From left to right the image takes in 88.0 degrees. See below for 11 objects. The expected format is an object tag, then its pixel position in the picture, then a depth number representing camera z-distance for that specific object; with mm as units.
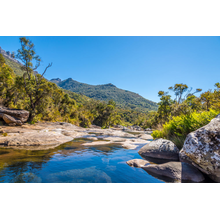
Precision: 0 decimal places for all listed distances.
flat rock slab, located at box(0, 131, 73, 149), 8634
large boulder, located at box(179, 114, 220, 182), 3938
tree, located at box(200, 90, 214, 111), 17906
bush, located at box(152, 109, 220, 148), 6158
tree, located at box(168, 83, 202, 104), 34188
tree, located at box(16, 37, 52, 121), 20125
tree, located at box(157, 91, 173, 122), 38106
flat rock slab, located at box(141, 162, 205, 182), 4488
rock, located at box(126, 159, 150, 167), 5999
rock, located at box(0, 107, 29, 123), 17844
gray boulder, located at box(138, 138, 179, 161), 7091
